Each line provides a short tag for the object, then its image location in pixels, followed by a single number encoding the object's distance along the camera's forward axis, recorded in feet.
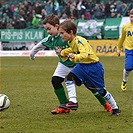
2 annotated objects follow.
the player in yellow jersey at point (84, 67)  52.18
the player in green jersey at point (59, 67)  56.86
